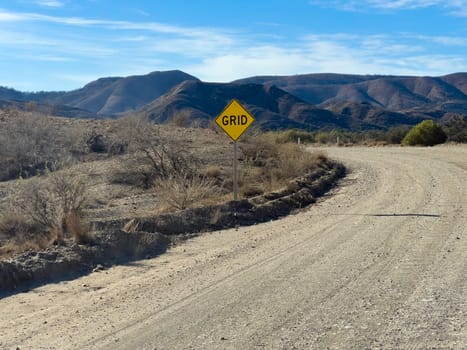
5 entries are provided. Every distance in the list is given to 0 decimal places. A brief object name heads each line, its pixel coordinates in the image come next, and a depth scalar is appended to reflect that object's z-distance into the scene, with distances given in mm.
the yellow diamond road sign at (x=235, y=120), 18109
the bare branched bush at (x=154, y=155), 23288
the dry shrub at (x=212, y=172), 23097
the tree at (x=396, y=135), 57231
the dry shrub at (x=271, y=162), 21781
